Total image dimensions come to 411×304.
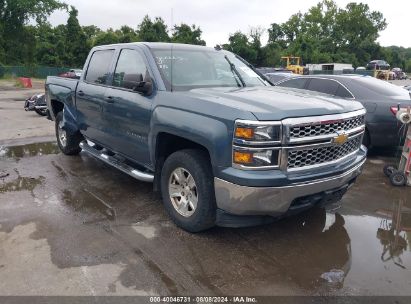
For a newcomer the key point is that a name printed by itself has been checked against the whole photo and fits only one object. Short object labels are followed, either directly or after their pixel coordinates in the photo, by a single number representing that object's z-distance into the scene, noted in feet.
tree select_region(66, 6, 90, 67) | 145.61
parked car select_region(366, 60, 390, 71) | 189.51
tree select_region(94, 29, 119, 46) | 140.17
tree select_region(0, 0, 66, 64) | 140.67
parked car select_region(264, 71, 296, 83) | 46.38
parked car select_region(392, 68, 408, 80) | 175.42
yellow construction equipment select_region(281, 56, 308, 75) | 130.70
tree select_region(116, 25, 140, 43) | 137.64
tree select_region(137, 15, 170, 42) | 136.77
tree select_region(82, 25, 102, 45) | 158.26
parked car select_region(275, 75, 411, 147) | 22.75
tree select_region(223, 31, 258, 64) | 155.02
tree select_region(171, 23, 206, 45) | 146.10
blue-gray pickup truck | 10.72
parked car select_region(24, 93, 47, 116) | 39.91
